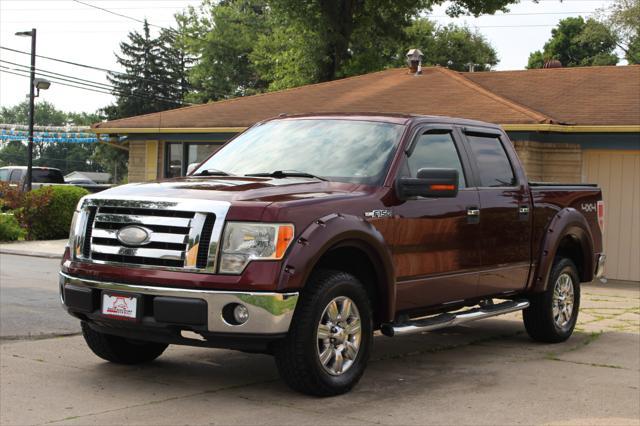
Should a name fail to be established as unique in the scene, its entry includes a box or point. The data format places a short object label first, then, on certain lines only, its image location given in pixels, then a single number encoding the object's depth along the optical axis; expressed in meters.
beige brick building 17.05
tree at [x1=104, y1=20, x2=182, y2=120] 78.19
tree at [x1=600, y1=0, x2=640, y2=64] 55.16
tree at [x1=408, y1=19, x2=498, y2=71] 53.25
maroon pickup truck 6.00
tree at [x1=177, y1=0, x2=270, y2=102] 61.94
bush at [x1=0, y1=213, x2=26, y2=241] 23.72
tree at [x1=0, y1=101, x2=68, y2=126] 106.49
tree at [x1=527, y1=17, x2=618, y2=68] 57.81
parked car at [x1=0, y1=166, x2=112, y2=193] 36.75
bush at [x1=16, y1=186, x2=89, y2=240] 24.66
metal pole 32.94
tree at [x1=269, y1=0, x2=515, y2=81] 35.12
